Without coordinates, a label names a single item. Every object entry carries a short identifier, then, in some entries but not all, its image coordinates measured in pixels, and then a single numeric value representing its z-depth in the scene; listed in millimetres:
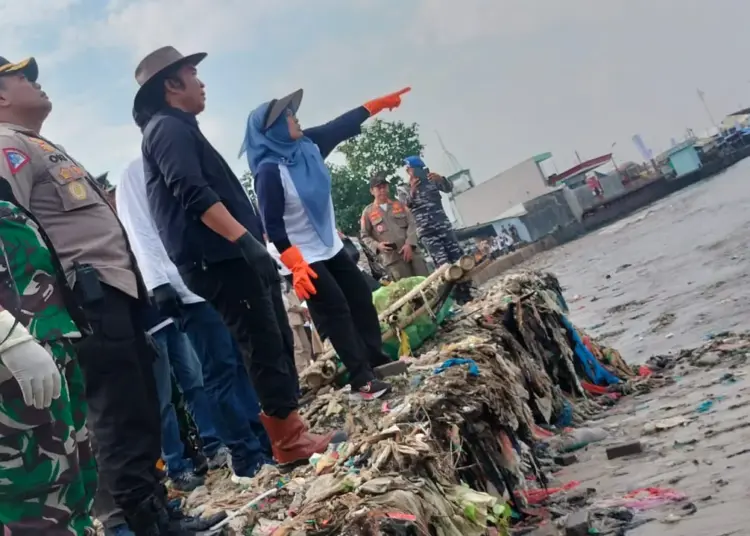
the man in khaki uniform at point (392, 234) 9102
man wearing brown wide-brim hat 3598
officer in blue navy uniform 9133
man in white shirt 3934
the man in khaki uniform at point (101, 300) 2779
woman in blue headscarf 4586
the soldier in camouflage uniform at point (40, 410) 2143
